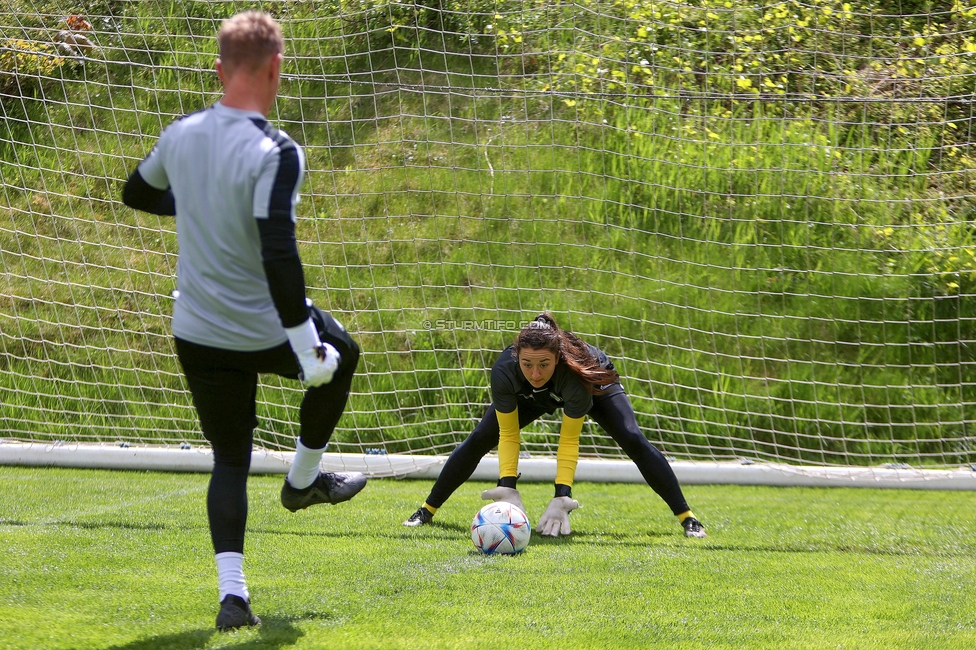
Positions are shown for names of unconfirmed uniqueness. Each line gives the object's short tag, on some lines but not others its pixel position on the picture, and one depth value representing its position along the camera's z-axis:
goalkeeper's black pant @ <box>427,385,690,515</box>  11.02
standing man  5.87
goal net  15.35
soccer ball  9.42
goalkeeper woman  10.59
